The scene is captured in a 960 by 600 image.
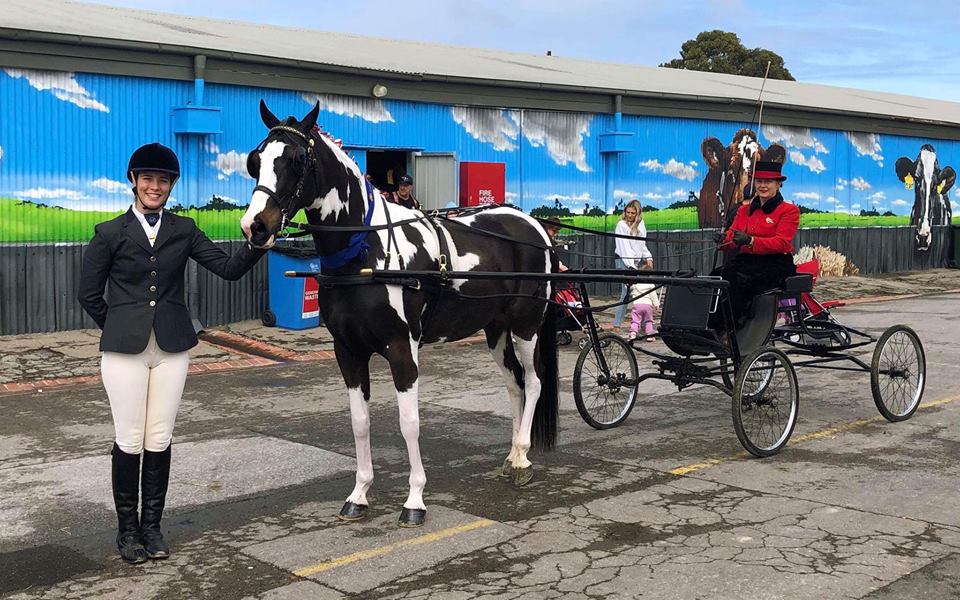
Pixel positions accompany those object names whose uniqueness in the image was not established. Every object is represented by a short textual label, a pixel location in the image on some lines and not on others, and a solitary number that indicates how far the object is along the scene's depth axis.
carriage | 7.89
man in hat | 14.20
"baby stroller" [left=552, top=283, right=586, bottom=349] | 11.45
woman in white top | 14.05
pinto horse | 5.79
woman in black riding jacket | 5.49
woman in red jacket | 8.57
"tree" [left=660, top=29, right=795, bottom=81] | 58.06
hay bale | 23.90
